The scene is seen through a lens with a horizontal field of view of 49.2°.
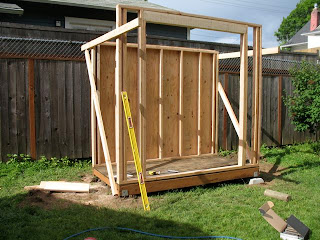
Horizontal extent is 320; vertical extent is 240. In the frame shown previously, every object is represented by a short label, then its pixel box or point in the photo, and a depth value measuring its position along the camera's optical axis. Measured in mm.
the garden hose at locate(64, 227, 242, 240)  3602
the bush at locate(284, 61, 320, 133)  8011
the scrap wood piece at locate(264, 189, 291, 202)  4906
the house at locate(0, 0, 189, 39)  10351
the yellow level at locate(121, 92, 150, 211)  4691
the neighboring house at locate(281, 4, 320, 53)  31925
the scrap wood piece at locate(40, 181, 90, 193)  5160
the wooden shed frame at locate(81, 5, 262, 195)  4770
